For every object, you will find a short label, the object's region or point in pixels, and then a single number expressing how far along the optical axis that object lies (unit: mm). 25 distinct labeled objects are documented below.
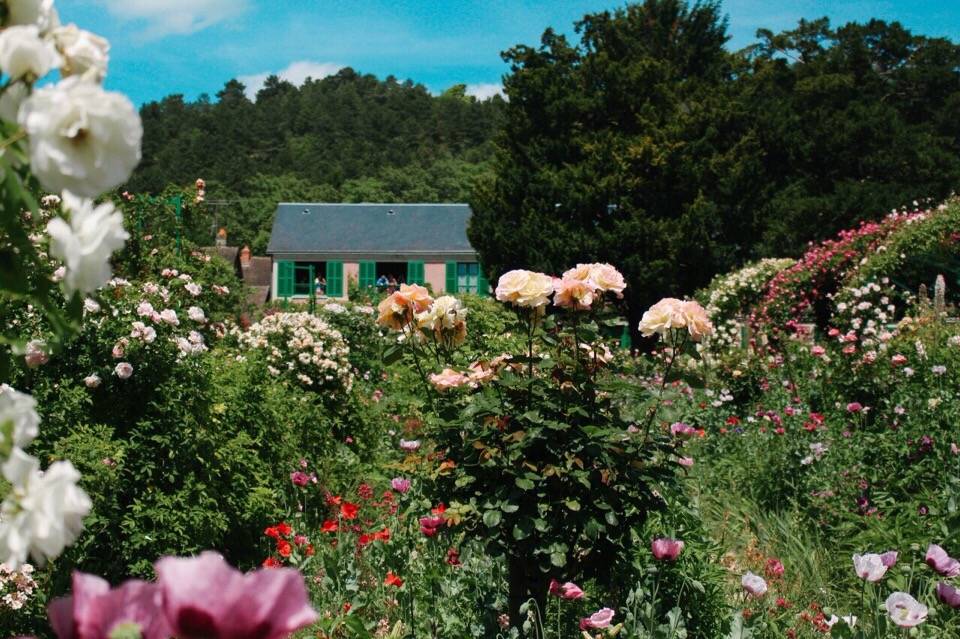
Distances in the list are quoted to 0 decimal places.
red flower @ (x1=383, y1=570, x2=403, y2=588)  2793
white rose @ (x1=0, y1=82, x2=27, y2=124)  995
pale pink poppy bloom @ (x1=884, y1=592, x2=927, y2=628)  2119
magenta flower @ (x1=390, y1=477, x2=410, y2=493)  3152
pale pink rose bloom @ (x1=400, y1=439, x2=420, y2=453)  3248
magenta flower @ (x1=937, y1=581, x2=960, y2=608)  2316
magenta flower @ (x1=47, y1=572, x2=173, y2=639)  768
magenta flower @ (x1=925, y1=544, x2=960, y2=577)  2393
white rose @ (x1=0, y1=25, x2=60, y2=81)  948
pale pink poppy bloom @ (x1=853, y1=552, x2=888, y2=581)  2275
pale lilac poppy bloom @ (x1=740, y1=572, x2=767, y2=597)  2320
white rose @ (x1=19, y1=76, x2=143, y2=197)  884
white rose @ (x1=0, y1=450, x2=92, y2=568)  862
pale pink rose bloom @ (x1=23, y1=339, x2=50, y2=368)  2447
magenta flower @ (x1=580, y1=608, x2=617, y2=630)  2334
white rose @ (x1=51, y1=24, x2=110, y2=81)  1036
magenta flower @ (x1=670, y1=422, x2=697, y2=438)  3740
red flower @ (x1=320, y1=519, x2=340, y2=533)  3202
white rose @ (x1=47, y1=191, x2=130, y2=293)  950
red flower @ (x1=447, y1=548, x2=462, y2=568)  3074
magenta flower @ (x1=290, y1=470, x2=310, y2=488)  3645
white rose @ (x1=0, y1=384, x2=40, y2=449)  891
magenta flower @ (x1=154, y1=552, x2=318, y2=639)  717
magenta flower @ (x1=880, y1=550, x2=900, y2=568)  2357
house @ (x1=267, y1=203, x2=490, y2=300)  33062
